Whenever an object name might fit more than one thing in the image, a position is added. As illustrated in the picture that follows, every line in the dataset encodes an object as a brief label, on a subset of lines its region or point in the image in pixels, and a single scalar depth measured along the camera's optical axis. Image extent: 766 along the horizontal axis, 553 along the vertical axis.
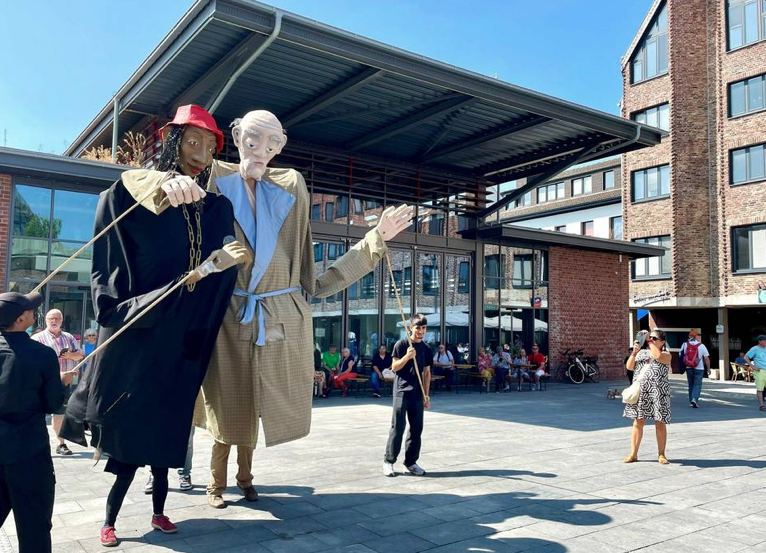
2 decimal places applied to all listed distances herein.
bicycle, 17.81
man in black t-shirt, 5.90
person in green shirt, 13.99
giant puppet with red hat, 3.33
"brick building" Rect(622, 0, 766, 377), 22.73
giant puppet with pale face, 3.85
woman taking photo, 6.72
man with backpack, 12.76
